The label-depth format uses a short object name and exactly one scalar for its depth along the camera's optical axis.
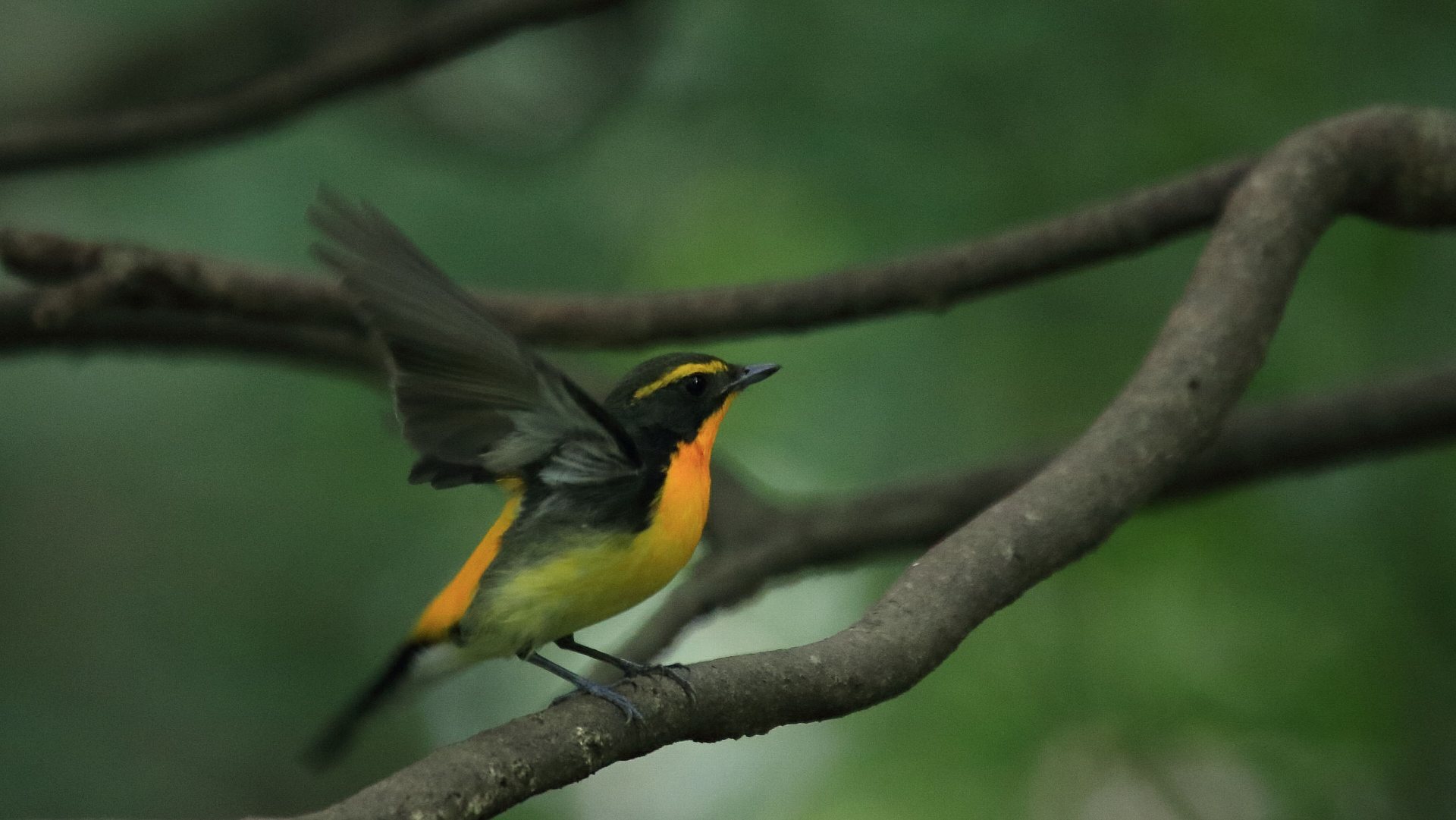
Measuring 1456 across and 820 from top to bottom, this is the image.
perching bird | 5.56
